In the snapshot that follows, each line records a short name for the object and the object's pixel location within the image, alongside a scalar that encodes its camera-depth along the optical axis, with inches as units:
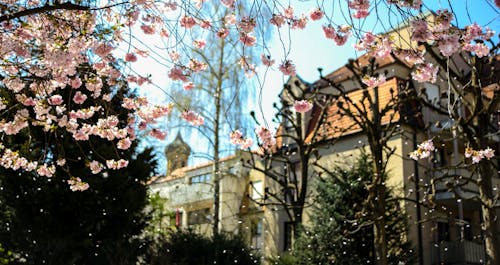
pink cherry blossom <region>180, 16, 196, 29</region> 212.2
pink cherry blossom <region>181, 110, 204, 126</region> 273.7
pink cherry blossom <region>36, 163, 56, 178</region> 291.1
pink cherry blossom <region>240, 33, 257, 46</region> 228.6
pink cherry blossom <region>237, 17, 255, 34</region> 209.0
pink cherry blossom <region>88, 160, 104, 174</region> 288.8
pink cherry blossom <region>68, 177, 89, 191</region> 251.4
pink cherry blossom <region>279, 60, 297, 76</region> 211.4
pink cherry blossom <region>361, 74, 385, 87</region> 227.0
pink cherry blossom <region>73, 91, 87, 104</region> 278.7
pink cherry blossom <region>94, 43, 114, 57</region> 221.8
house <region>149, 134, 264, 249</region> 754.1
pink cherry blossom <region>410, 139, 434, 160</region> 255.2
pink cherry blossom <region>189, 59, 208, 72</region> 244.8
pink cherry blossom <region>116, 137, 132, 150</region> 278.9
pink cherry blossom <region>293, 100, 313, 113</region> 259.9
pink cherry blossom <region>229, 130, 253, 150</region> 336.8
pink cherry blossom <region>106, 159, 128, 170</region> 299.9
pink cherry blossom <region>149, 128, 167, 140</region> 292.5
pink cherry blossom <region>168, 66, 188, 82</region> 243.1
